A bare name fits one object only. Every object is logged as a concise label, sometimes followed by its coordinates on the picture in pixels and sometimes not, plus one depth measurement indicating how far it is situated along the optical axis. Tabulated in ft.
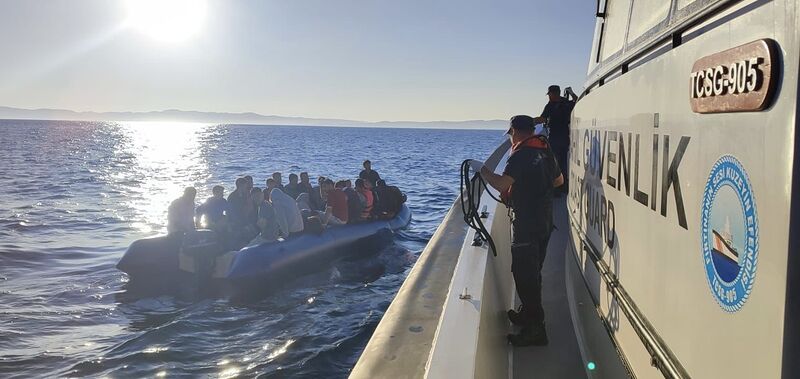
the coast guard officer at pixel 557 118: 27.40
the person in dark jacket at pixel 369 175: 49.29
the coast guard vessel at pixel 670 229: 4.57
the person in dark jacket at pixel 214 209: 35.60
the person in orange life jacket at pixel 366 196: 45.37
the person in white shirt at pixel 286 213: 36.07
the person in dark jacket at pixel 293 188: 44.21
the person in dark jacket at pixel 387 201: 48.15
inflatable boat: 33.60
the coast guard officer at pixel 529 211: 12.91
